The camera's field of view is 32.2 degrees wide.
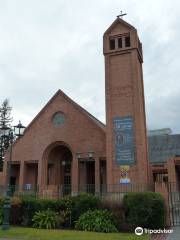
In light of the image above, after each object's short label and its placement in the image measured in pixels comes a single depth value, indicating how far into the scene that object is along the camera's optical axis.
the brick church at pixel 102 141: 31.03
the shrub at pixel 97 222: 16.20
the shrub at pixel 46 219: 17.38
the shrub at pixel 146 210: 15.96
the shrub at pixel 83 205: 17.75
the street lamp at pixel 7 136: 16.11
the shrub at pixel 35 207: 18.50
